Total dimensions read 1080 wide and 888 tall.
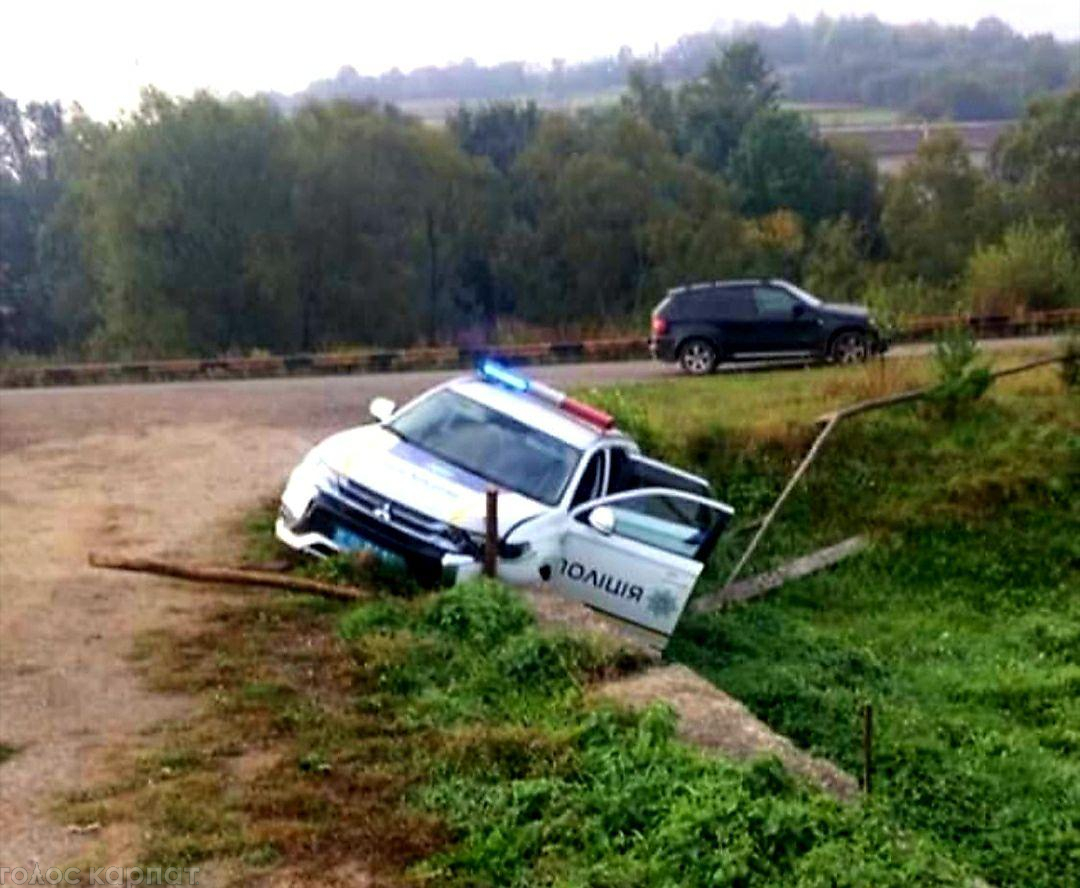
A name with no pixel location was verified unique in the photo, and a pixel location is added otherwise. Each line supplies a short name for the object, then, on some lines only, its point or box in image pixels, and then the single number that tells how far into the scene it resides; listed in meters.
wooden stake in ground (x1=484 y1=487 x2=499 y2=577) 10.88
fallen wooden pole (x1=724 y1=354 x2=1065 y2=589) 16.31
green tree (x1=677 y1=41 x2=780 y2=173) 66.31
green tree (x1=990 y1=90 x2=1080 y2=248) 55.69
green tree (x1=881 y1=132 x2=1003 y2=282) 54.16
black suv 25.31
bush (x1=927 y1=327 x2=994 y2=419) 19.20
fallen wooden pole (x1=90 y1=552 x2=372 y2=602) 11.12
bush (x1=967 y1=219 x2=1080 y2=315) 32.03
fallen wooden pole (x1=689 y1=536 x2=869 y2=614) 14.56
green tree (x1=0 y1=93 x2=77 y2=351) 51.91
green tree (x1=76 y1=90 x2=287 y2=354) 42.41
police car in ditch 11.42
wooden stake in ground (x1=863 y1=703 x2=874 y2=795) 7.45
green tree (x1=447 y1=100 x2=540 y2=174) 61.12
